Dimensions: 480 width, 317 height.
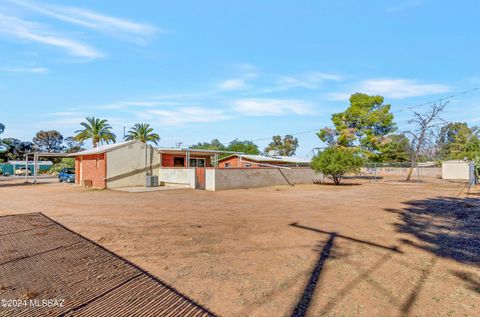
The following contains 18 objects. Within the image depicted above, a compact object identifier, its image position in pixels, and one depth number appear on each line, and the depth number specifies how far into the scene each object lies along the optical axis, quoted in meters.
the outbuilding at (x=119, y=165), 20.80
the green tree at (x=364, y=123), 39.47
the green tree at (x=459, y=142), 39.09
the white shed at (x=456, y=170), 32.41
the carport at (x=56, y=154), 24.80
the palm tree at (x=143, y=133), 44.91
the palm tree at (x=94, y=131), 39.81
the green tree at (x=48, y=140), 72.74
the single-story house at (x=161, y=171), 20.52
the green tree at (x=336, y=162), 24.20
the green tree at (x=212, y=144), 67.75
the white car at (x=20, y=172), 44.50
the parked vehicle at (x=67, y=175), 27.51
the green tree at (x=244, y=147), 59.76
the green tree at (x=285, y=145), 68.38
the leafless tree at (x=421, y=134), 29.28
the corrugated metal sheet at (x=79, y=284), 3.27
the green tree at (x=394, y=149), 38.77
